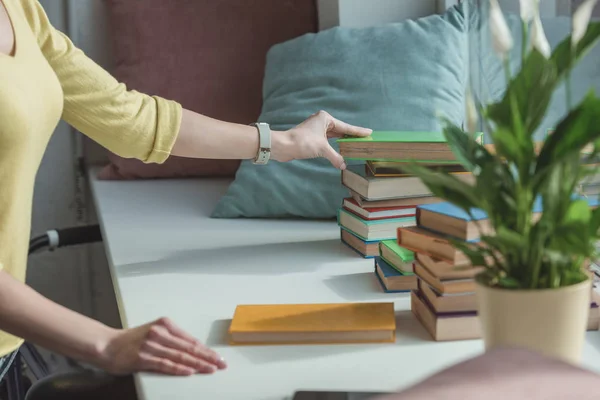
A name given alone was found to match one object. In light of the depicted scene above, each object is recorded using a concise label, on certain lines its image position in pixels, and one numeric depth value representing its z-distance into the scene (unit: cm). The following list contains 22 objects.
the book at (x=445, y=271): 174
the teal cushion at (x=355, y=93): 246
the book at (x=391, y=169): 213
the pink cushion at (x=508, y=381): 140
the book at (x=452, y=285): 173
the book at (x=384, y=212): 214
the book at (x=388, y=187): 213
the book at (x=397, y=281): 194
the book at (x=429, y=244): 173
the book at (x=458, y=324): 175
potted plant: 148
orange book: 175
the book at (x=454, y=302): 174
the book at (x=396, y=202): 215
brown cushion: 312
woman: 168
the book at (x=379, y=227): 214
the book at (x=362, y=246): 215
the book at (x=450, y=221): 171
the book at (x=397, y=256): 192
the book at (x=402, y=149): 212
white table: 164
